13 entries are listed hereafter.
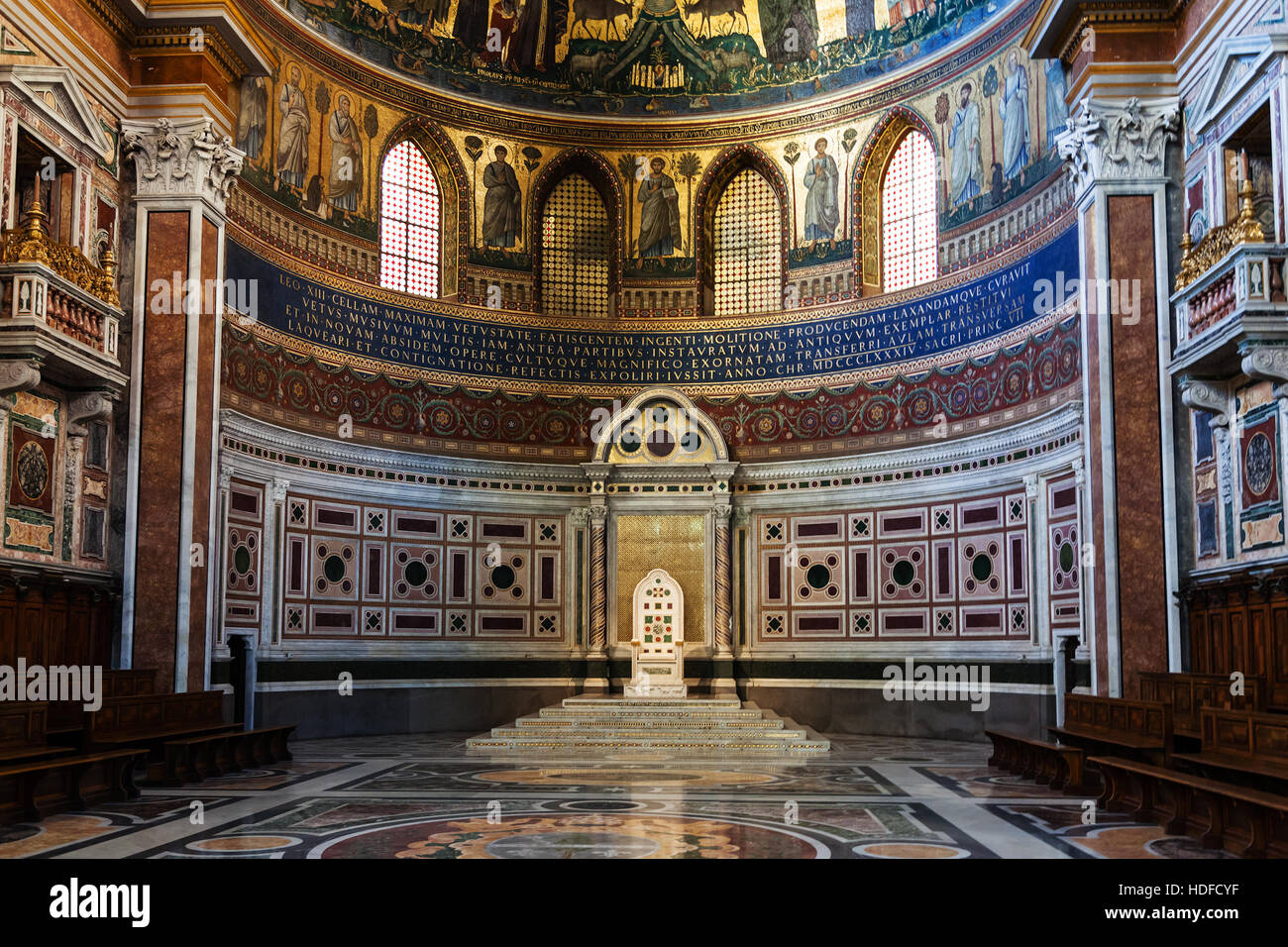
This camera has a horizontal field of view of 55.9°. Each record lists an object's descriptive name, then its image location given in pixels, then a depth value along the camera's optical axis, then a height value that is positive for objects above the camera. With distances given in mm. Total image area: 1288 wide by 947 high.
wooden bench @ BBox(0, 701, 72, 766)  13836 -1600
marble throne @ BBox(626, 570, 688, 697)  26875 -850
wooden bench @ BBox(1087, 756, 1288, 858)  10711 -2142
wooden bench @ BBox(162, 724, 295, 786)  17094 -2414
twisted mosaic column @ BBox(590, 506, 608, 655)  28281 +326
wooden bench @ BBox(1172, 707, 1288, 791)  11242 -1508
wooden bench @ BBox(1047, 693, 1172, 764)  14257 -1689
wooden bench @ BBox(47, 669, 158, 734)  15293 -1434
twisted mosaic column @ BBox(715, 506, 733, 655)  27922 +234
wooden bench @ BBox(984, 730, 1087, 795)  15852 -2344
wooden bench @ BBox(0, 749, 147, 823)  13406 -2251
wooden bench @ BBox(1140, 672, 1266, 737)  14234 -1212
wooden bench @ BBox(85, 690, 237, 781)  16031 -1795
